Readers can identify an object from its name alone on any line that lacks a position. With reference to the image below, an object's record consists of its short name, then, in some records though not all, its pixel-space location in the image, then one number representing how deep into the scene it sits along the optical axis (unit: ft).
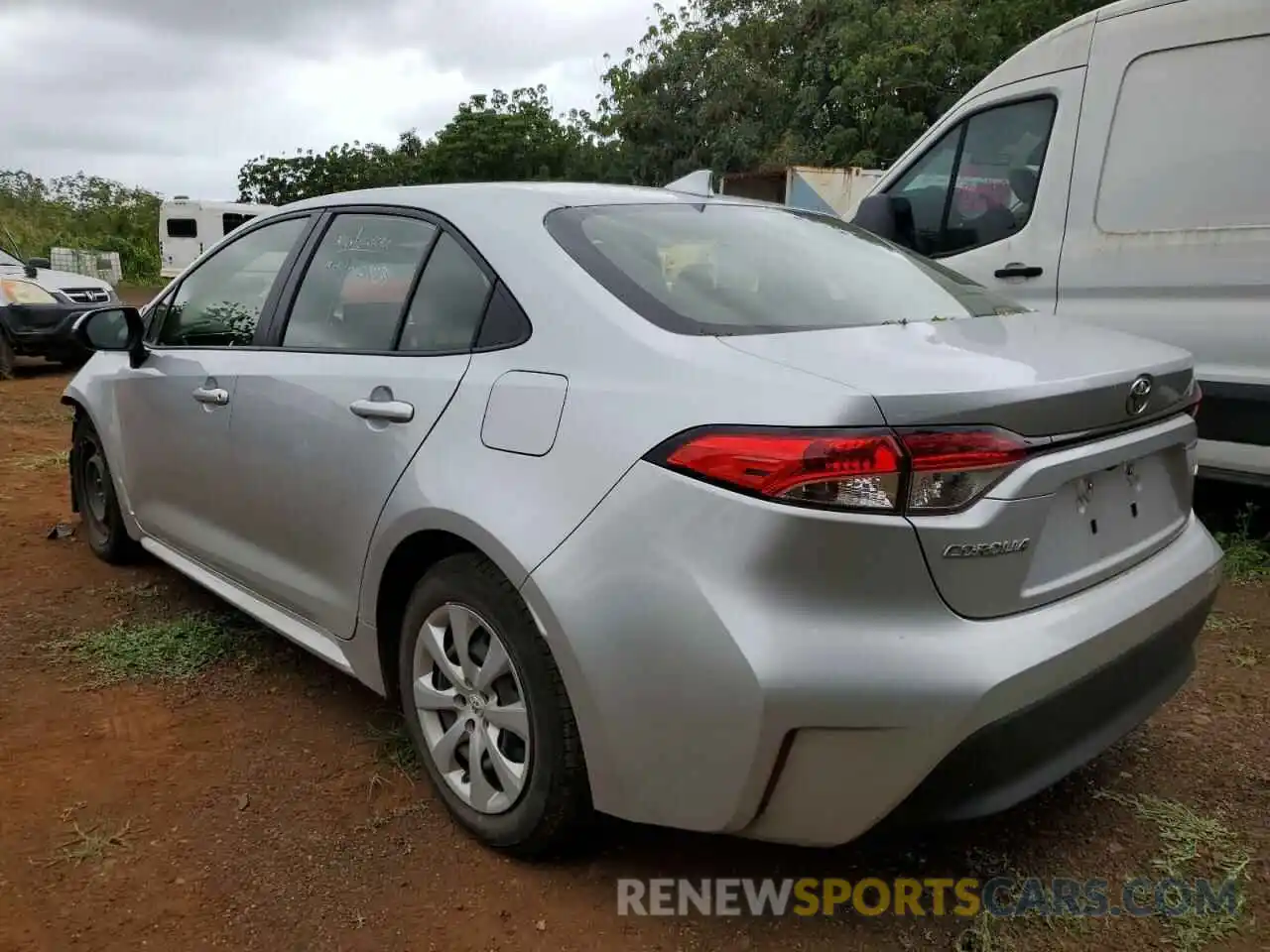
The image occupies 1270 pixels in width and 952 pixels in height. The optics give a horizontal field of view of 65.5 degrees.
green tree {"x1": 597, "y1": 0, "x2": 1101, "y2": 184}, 56.03
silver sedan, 5.52
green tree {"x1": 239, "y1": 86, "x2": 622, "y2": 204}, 104.68
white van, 12.16
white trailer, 76.95
